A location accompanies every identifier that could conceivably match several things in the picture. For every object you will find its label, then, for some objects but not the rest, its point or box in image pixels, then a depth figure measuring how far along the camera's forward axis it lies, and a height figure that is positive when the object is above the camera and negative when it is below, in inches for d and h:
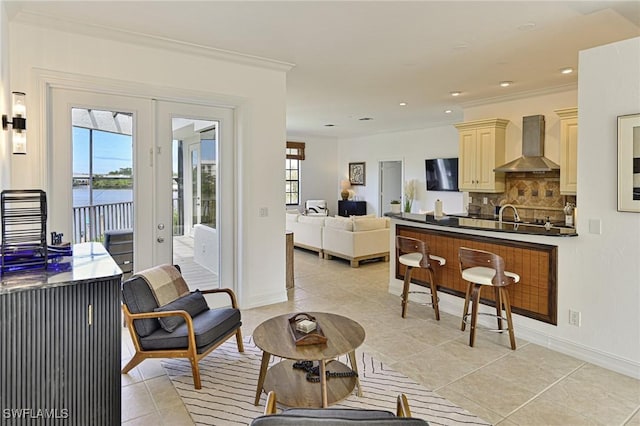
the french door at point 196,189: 160.9 +5.4
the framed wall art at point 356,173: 447.5 +32.3
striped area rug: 95.9 -53.2
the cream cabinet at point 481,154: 247.9 +30.7
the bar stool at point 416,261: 162.1 -26.2
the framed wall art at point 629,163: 114.3 +11.2
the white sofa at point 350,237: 266.4 -26.5
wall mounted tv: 337.7 +24.2
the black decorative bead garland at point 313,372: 104.8 -47.8
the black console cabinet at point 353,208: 440.5 -8.4
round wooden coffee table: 92.3 -39.1
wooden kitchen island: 138.8 -26.4
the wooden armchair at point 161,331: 107.7 -37.5
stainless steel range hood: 222.7 +29.6
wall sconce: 101.5 +21.8
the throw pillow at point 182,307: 111.8 -33.0
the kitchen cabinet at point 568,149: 208.2 +27.8
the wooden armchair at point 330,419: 47.3 -27.5
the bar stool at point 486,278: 133.3 -27.6
